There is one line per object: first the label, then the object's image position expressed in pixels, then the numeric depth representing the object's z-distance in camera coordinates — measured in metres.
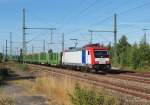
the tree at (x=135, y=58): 56.53
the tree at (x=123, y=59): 61.25
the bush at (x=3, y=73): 36.36
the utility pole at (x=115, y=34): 55.12
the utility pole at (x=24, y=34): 65.05
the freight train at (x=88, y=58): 44.00
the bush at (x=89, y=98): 11.72
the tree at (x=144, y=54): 57.18
